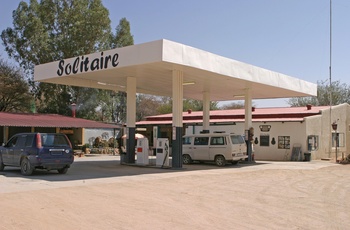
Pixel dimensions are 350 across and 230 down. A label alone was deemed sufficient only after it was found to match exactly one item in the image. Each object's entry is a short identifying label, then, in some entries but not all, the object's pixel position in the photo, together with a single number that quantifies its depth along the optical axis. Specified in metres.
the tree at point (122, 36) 43.34
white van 20.89
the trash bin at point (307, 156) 26.61
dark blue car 14.97
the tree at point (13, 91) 37.69
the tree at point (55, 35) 38.03
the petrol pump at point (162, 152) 19.59
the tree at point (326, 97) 53.97
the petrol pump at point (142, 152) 20.94
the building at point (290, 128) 27.58
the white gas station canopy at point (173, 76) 17.16
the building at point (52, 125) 27.28
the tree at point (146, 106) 62.64
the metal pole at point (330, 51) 28.90
